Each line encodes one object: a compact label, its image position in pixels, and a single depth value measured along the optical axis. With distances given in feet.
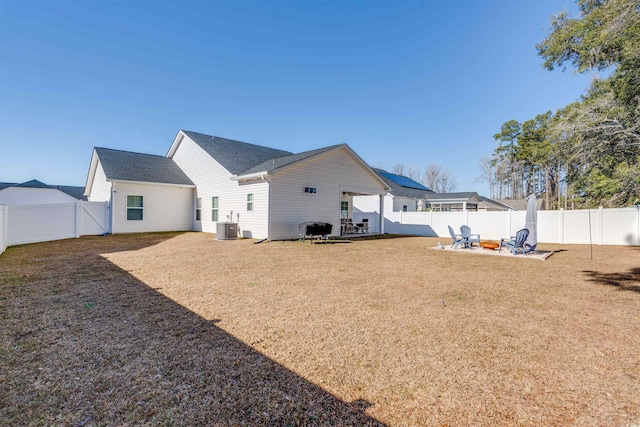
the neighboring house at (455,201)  88.58
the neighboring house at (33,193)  83.55
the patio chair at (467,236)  39.14
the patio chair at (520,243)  33.76
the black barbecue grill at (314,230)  43.14
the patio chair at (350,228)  55.46
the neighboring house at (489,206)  105.91
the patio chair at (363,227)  59.62
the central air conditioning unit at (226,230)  43.96
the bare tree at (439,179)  168.96
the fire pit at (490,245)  37.05
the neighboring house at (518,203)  117.36
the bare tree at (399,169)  177.88
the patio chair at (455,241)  39.36
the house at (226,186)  44.93
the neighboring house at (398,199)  81.92
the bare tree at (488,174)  149.71
